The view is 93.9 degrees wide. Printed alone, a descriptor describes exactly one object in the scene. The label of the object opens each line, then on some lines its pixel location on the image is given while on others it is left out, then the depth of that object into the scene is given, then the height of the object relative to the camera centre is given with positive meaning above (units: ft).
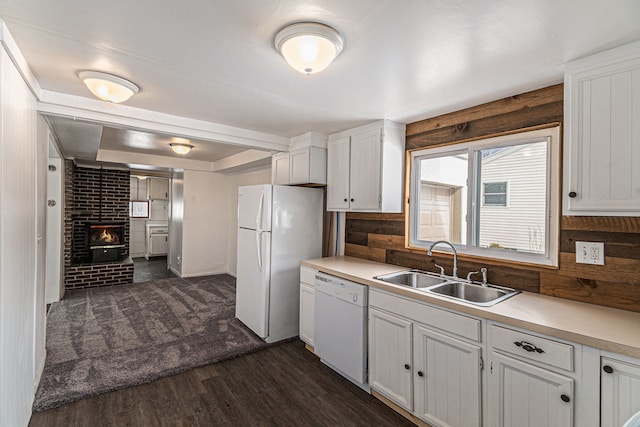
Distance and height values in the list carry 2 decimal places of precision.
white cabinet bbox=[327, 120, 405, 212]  9.18 +1.51
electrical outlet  5.82 -0.71
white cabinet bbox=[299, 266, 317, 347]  9.89 -3.07
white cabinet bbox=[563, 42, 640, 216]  4.86 +1.43
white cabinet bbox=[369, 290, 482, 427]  5.76 -3.17
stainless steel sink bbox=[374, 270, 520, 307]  6.95 -1.79
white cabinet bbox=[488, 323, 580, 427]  4.65 -2.71
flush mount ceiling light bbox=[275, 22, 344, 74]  4.57 +2.73
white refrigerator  10.55 -1.34
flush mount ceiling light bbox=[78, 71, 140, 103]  6.38 +2.78
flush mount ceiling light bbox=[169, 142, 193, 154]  13.99 +3.06
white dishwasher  7.87 -3.18
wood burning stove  18.04 -1.91
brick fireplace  16.56 -1.10
